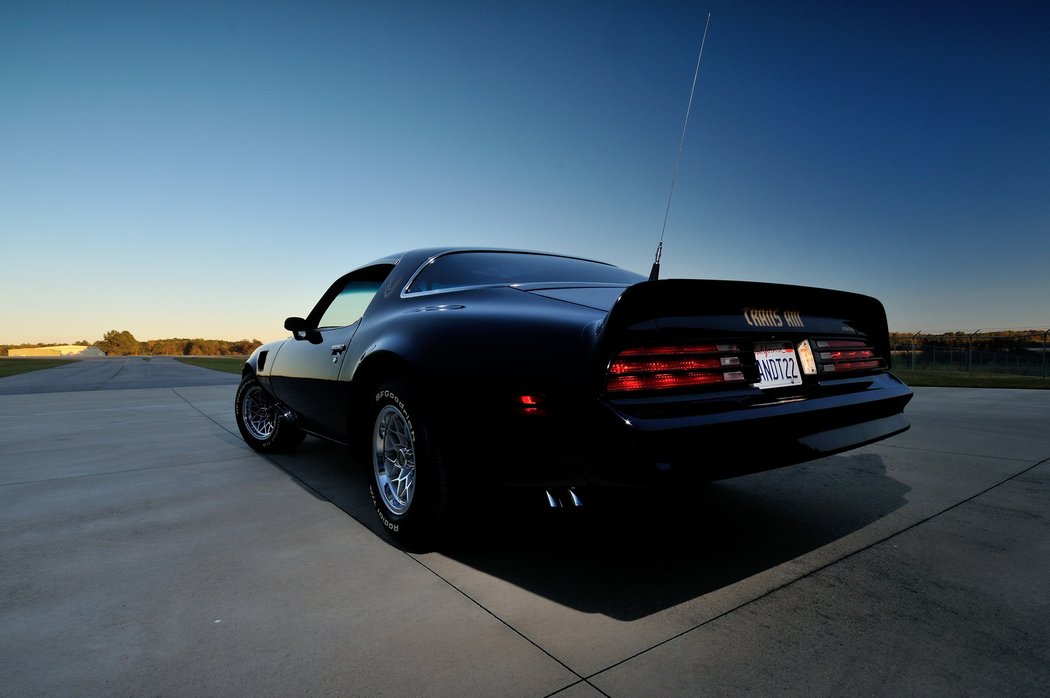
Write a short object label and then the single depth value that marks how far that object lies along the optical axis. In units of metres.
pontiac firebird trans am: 1.71
